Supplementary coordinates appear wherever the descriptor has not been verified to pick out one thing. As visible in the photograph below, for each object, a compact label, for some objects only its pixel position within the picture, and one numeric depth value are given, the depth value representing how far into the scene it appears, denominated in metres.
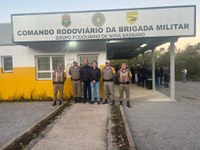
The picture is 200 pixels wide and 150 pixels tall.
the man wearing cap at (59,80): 6.70
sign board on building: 6.55
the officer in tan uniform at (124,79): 6.35
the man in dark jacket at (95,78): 6.61
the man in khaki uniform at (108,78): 6.51
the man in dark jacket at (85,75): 6.66
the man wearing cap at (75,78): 6.79
